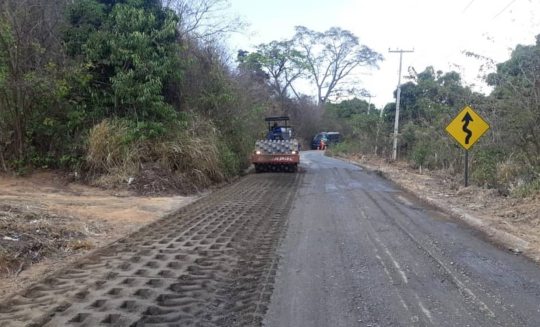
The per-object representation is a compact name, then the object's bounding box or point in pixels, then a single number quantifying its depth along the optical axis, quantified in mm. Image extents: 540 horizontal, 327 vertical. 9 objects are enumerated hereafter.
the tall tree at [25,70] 14438
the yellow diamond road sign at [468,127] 16047
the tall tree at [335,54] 76062
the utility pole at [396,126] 34719
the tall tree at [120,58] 16531
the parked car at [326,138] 69462
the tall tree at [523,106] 14453
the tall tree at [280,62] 72062
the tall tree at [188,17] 22797
